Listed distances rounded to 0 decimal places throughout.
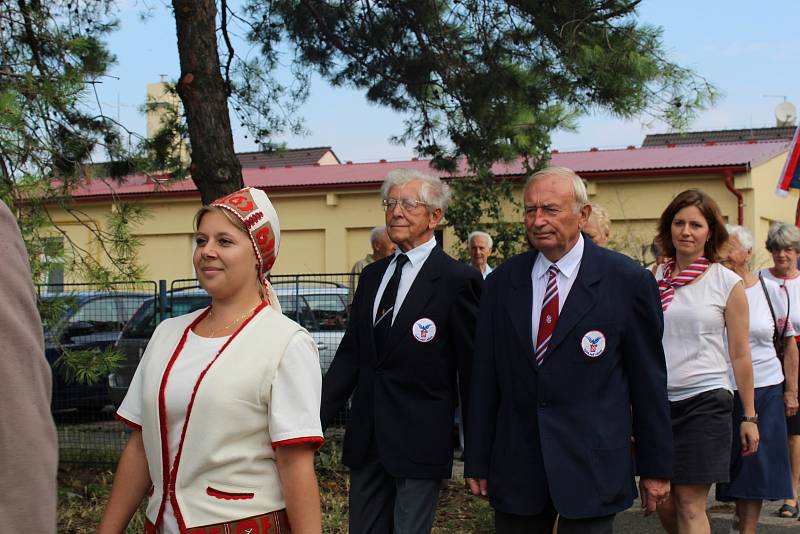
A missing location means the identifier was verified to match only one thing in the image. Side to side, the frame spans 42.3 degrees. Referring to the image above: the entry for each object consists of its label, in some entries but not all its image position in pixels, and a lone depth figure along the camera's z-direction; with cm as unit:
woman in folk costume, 291
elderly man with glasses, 468
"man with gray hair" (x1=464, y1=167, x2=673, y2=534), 397
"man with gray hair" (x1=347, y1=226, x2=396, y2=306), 858
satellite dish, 3233
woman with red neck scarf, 534
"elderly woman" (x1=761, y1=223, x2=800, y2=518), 792
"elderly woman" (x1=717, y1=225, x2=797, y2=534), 627
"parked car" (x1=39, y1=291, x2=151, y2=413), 606
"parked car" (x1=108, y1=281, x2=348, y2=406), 1023
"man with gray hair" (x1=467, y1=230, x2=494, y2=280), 1047
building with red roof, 2270
